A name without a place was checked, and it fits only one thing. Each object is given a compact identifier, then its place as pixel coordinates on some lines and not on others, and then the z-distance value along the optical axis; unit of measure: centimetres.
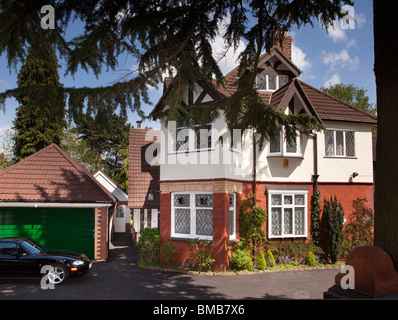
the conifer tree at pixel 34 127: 2489
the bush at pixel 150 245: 1459
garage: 1521
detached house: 1369
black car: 1098
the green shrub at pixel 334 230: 1456
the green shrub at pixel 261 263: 1342
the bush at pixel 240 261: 1306
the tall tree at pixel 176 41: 671
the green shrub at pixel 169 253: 1384
